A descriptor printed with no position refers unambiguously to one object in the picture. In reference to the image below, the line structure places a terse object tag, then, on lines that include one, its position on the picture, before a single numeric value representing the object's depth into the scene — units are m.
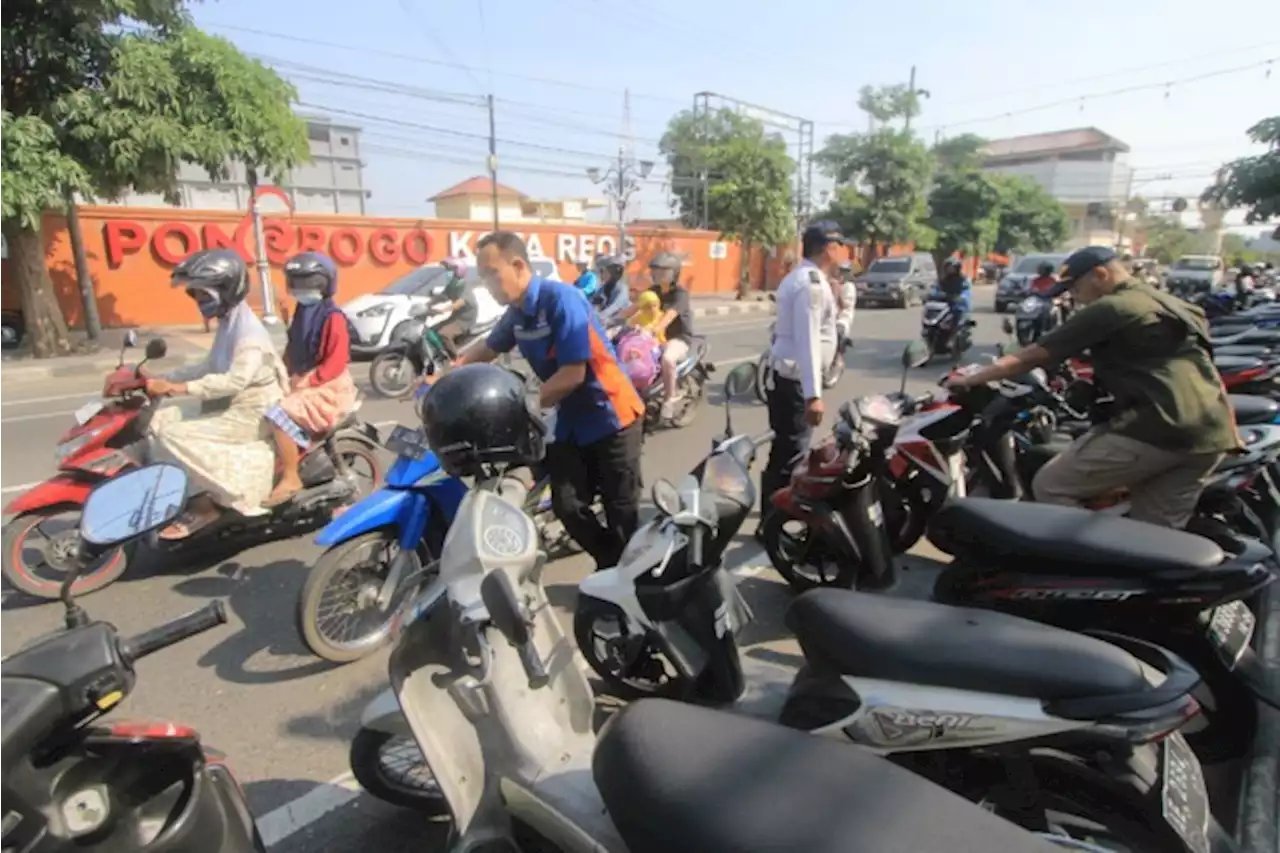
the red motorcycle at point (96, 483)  3.72
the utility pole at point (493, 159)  20.05
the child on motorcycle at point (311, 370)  4.20
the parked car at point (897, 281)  23.72
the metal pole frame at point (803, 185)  31.62
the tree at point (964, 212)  33.88
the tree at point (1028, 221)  38.09
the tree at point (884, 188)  30.12
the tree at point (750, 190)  25.23
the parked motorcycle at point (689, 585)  2.47
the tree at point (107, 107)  9.14
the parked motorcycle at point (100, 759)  1.17
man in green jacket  3.22
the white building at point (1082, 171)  64.56
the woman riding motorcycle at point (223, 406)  3.92
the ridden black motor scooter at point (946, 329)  11.16
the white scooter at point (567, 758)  1.20
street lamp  22.67
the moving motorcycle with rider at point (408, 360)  8.87
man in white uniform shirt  4.06
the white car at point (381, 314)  11.38
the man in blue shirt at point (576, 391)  3.16
